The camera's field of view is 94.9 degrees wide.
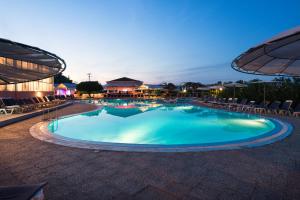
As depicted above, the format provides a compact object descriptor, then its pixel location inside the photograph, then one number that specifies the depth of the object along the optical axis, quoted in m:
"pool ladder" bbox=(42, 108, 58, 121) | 6.63
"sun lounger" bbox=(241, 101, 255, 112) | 9.59
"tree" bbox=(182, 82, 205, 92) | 35.25
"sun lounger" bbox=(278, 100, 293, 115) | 8.30
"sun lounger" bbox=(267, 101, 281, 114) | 8.77
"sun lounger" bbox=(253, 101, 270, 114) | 9.02
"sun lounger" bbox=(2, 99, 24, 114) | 7.54
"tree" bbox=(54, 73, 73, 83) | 41.38
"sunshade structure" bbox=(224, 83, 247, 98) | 11.65
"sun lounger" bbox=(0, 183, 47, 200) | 1.22
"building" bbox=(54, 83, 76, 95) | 28.67
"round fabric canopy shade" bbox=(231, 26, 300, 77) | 2.46
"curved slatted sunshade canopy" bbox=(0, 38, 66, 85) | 3.44
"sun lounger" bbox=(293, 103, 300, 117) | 7.72
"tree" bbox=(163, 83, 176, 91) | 29.53
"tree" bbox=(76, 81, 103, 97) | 25.69
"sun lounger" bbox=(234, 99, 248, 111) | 10.35
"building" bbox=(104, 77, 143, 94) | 27.24
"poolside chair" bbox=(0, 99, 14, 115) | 7.39
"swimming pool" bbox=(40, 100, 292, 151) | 3.70
